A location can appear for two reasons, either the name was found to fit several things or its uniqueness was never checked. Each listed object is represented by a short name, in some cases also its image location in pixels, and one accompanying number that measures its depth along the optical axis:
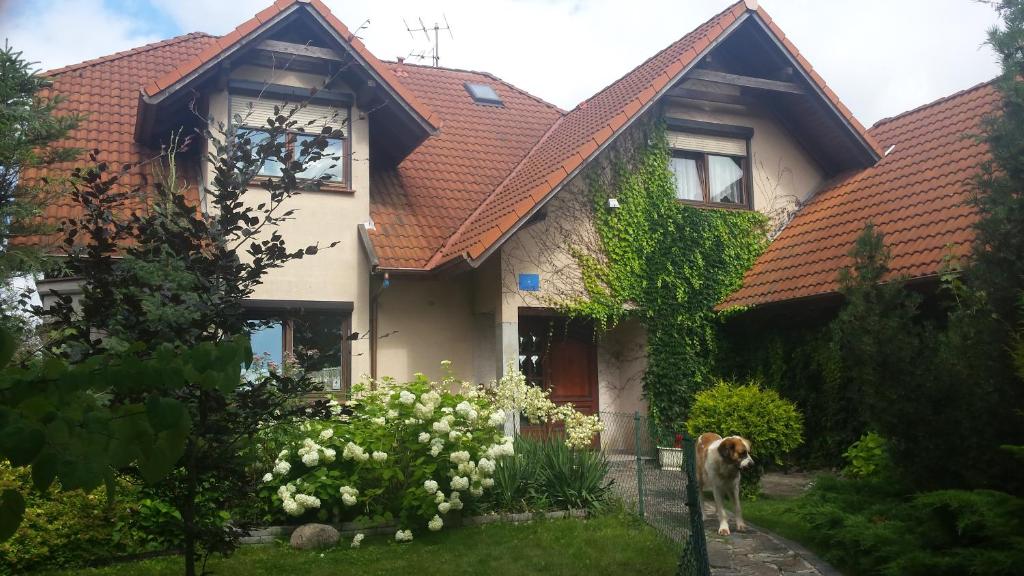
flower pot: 8.83
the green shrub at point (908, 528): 5.59
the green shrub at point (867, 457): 9.36
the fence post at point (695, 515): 6.40
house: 12.34
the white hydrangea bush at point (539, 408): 10.26
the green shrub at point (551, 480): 9.55
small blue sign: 12.98
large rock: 8.41
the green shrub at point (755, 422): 10.70
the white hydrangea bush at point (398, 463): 8.59
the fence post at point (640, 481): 9.20
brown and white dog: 8.50
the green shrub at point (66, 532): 7.71
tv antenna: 23.27
